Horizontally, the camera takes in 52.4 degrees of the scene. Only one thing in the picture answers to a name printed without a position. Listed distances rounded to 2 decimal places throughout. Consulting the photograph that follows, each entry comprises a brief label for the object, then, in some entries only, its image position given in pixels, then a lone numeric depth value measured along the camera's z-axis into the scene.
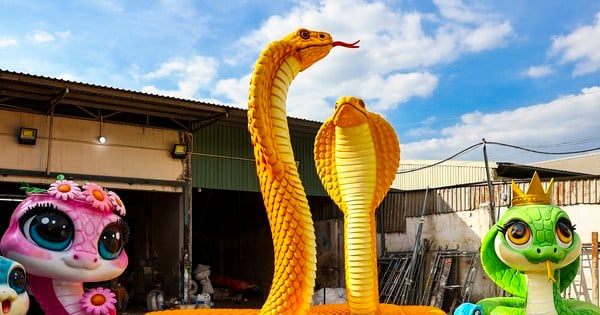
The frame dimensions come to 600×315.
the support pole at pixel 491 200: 11.23
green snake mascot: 4.93
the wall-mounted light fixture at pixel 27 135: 9.95
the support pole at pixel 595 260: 8.48
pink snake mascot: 4.54
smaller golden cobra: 4.86
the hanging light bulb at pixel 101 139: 10.72
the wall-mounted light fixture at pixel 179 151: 11.70
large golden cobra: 4.22
